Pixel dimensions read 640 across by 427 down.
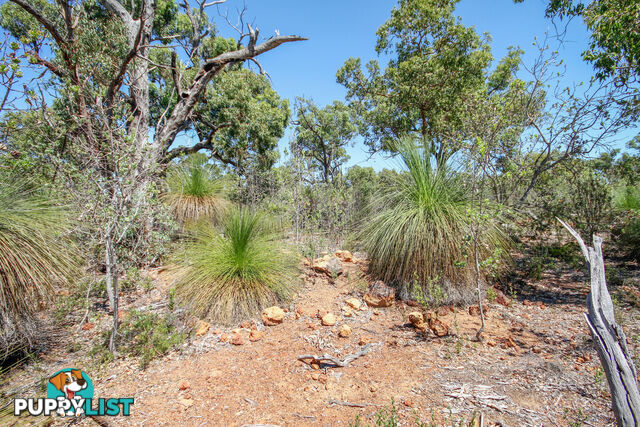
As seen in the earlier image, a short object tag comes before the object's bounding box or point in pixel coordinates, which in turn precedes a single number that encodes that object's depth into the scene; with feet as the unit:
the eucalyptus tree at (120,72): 9.14
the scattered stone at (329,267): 14.54
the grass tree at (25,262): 8.09
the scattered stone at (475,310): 10.68
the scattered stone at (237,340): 9.64
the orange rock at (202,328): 10.19
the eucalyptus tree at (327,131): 47.06
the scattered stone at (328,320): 10.39
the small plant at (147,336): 8.98
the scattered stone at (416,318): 9.59
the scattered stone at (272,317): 10.85
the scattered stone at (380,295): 11.71
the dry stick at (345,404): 6.46
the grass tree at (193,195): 21.35
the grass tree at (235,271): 11.31
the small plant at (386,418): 5.45
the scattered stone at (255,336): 9.90
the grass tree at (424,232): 11.41
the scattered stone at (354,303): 11.63
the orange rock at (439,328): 9.16
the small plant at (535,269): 13.34
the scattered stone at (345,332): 9.68
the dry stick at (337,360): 7.91
